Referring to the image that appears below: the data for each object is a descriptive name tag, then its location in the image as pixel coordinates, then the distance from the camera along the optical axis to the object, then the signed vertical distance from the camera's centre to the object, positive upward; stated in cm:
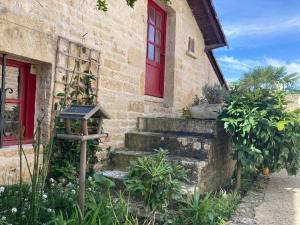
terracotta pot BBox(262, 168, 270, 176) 429 -95
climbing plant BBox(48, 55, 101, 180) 290 -21
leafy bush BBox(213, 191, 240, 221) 274 -106
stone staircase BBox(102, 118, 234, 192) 330 -46
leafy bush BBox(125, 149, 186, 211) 256 -73
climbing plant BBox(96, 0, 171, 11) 164 +82
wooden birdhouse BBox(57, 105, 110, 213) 206 -10
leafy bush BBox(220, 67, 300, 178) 351 -10
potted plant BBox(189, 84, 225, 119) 427 +25
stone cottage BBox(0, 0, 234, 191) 259 +88
